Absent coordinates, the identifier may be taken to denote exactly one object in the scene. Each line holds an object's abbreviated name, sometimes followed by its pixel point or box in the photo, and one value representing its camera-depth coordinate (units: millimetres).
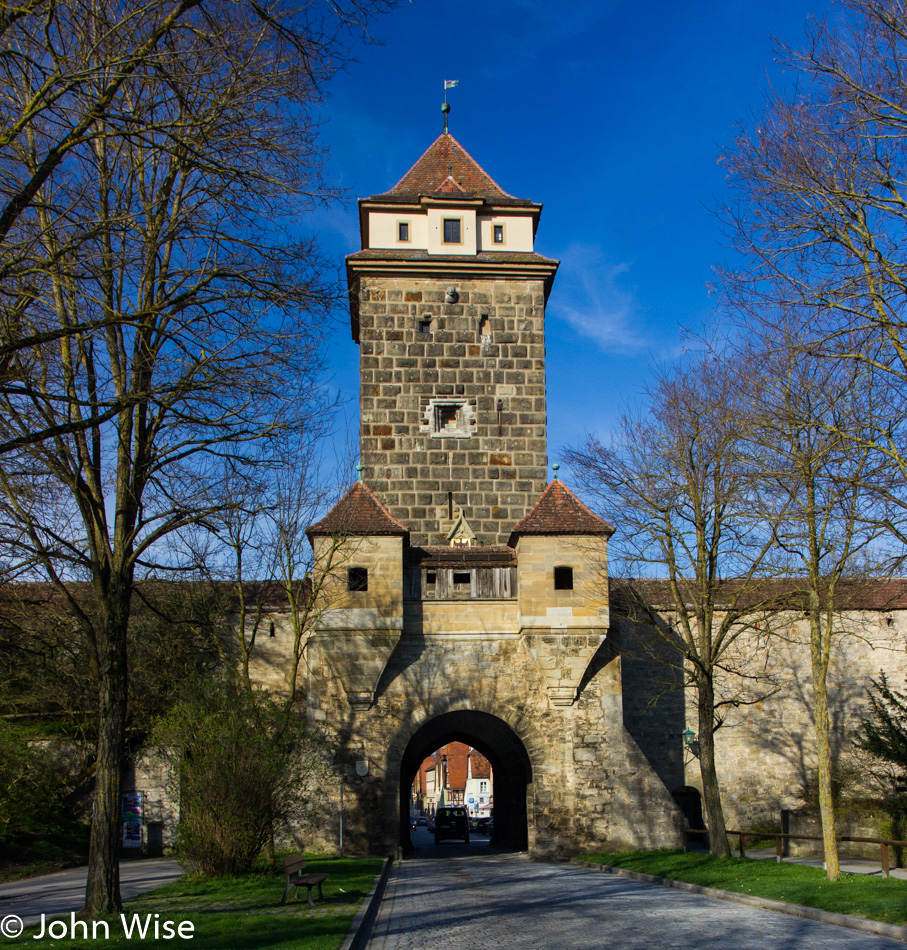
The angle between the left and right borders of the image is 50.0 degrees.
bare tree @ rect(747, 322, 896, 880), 12258
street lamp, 22125
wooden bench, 11242
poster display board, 21406
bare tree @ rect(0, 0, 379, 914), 7852
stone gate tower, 19391
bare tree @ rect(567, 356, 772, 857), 16984
